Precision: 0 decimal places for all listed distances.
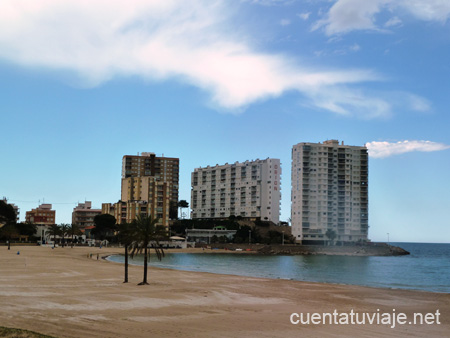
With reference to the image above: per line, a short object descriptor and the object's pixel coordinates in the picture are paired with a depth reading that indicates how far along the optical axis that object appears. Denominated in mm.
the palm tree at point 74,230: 158350
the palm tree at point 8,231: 133988
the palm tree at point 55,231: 150625
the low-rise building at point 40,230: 191625
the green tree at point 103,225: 191875
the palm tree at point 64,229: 151600
